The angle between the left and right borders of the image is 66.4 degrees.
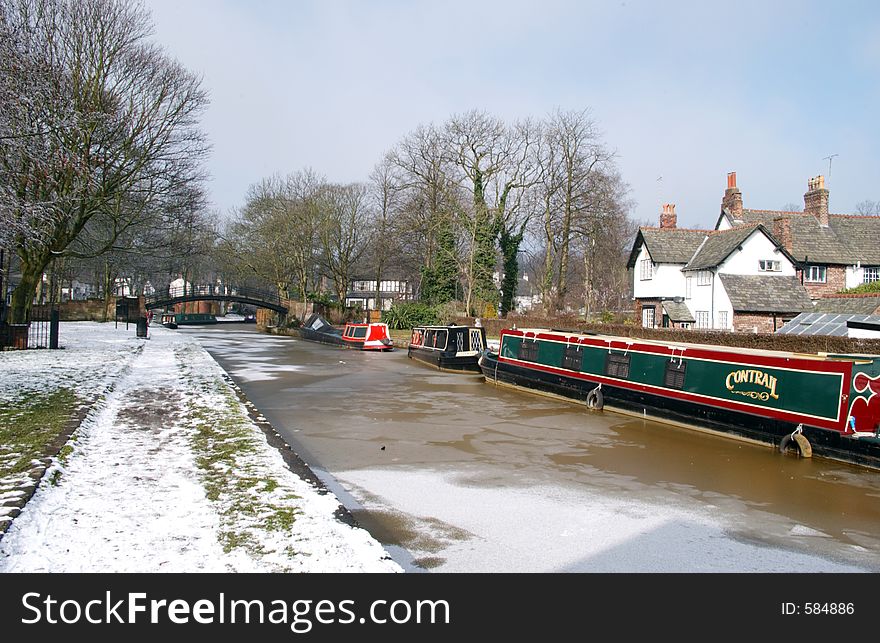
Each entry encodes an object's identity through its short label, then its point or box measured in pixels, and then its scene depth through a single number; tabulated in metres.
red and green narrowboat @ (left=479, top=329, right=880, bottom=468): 9.71
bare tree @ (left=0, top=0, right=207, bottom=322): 20.45
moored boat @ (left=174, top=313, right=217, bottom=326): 60.66
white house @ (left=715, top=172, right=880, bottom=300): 32.84
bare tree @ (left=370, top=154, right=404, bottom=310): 47.66
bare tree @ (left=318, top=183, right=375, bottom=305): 50.16
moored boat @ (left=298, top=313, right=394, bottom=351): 32.62
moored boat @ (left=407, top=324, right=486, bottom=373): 23.17
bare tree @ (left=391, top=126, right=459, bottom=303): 42.72
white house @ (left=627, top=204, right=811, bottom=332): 30.14
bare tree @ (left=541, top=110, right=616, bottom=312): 41.81
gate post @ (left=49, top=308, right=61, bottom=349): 21.61
